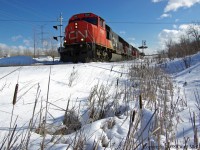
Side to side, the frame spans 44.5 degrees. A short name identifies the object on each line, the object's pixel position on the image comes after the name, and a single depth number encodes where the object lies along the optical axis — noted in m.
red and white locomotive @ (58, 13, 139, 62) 13.78
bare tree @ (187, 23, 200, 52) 20.00
